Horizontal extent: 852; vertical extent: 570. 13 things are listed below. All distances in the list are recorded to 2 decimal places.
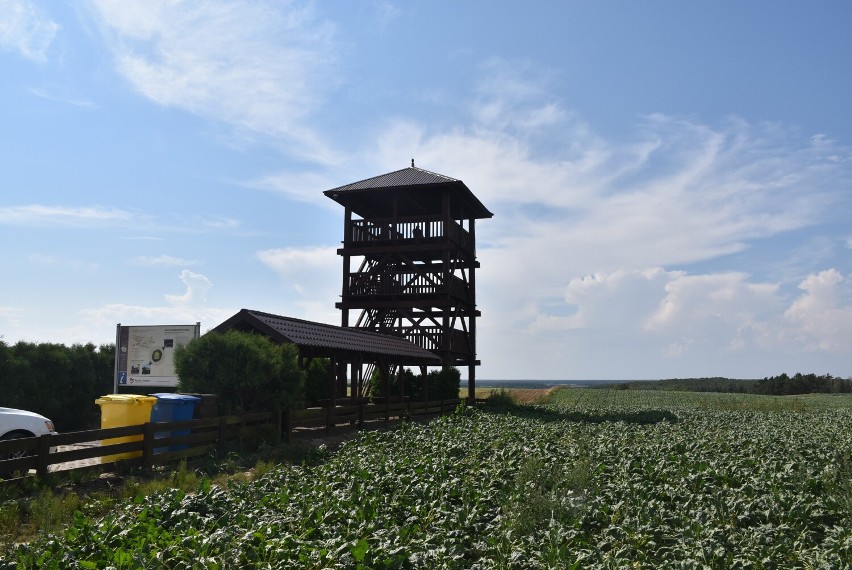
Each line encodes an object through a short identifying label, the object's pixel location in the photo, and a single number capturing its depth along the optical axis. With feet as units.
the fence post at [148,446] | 40.77
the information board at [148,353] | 63.82
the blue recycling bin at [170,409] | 45.88
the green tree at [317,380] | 74.74
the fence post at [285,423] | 52.90
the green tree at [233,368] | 51.31
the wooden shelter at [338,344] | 57.82
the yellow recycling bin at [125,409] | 44.73
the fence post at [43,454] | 34.96
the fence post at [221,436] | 46.78
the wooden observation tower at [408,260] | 95.35
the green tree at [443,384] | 95.65
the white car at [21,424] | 40.75
